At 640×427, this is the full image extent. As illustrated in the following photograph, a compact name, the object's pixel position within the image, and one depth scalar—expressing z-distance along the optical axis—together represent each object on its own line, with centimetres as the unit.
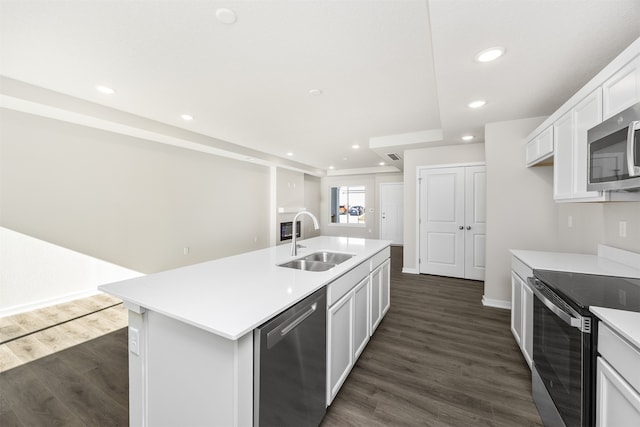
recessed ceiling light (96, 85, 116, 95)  271
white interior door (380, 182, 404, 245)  798
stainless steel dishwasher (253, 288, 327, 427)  102
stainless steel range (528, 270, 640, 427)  109
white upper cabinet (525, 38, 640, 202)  135
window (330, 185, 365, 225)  897
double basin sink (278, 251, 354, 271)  216
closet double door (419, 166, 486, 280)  440
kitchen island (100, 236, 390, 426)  97
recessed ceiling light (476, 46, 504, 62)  172
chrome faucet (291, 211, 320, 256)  222
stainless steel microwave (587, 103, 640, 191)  122
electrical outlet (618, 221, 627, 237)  192
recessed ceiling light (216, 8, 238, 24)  161
